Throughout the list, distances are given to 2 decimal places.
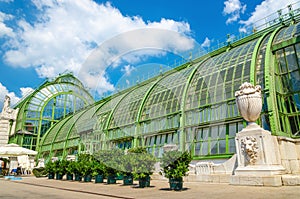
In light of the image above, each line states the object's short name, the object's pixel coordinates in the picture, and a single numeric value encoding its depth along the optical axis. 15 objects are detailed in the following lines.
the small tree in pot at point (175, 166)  13.08
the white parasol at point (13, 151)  30.06
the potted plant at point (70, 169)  24.72
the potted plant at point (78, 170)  23.35
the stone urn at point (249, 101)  15.10
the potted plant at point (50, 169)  28.53
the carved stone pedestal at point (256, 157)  13.84
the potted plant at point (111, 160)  18.16
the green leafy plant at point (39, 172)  33.54
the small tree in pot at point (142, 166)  15.20
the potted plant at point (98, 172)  20.68
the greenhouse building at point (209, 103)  18.84
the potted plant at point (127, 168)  16.25
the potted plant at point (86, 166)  22.19
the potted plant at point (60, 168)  27.02
